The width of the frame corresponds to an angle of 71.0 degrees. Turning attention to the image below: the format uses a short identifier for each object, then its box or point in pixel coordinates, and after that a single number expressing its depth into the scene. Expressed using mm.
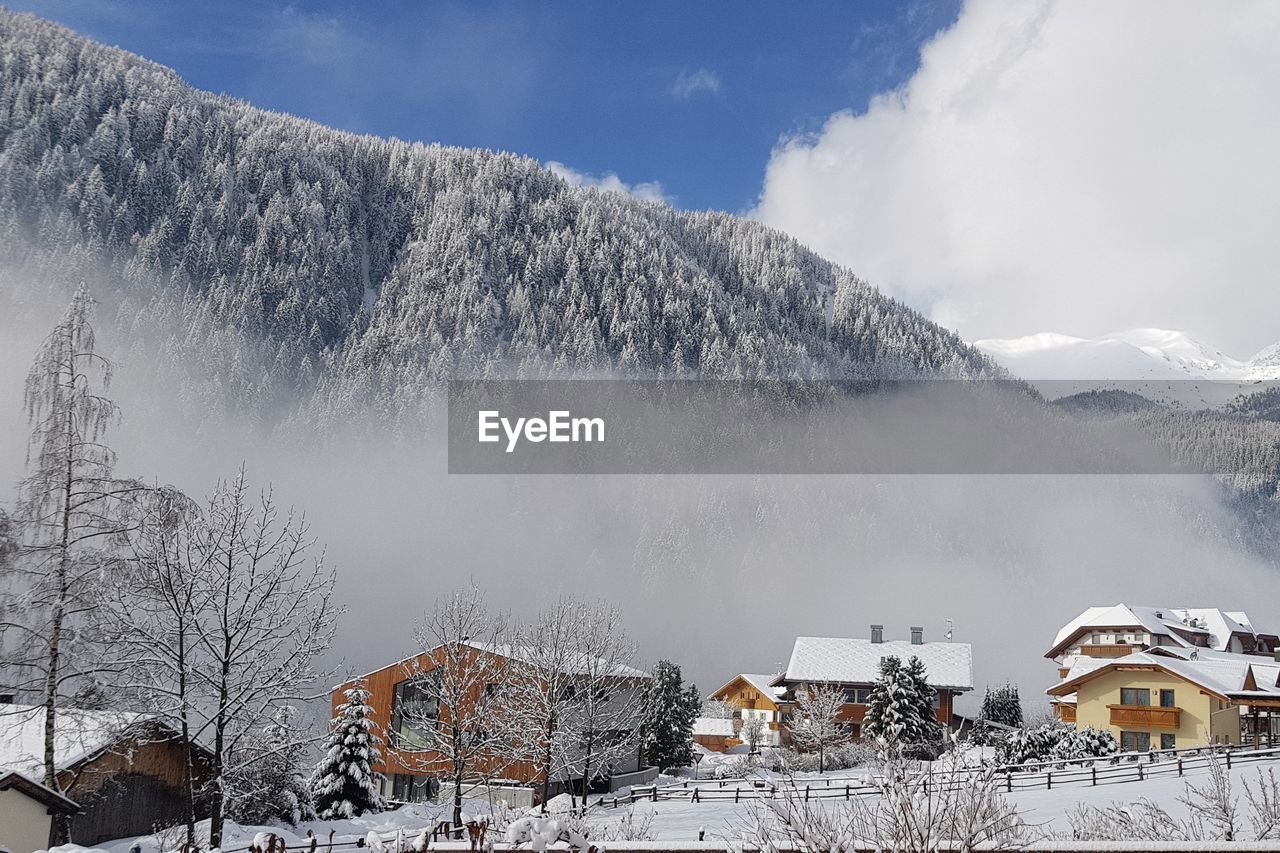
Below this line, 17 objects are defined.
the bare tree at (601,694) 35625
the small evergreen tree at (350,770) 35594
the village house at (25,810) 21531
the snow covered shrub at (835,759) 53753
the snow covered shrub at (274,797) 30047
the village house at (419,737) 40906
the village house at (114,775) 23781
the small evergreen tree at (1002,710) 62625
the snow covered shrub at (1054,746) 42697
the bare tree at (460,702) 29625
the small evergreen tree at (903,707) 53688
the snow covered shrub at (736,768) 50588
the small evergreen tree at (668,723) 52344
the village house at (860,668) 66750
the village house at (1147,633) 74562
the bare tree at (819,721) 55688
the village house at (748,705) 73881
